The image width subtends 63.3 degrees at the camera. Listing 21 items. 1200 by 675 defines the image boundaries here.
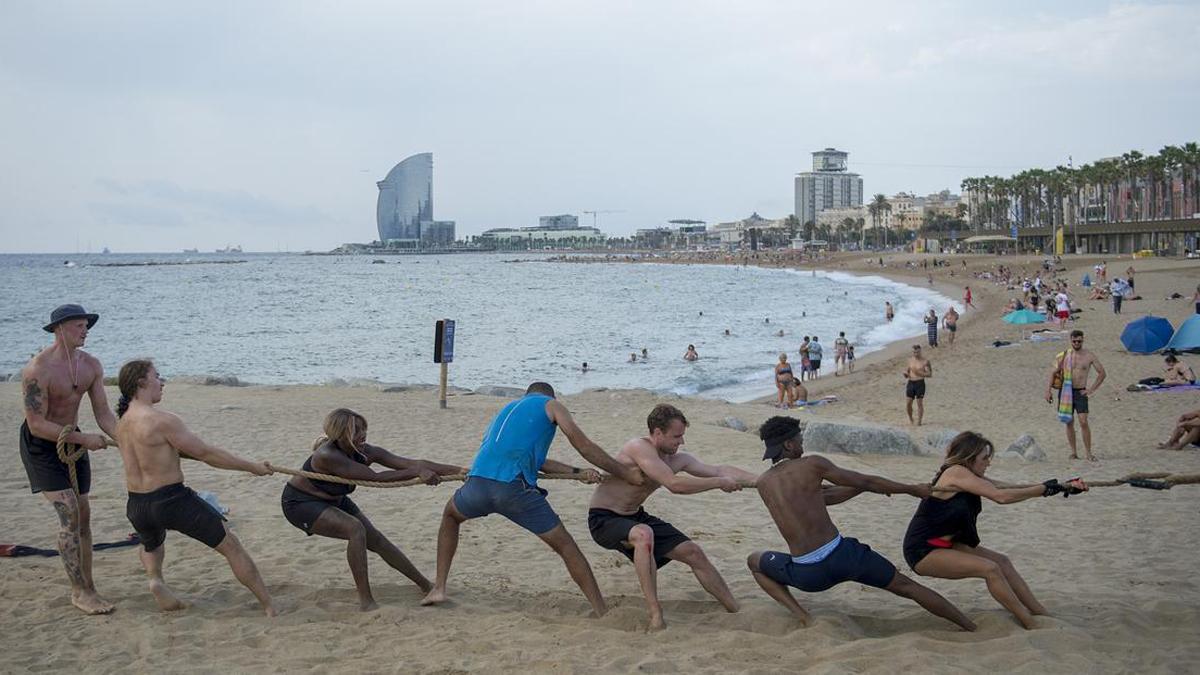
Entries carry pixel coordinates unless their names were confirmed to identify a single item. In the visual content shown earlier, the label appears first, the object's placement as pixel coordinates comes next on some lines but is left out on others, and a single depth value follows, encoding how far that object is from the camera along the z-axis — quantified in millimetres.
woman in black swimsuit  5902
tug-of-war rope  6227
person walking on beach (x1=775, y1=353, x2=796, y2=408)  22078
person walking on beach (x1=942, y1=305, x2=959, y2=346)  34219
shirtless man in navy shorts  5836
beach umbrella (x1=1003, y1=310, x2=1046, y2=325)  33188
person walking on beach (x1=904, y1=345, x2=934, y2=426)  17750
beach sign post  17125
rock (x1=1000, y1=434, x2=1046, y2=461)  13359
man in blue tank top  6180
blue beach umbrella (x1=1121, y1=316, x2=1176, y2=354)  24938
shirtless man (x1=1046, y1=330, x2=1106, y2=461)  13115
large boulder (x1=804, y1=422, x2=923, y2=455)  13555
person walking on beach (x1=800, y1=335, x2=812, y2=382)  27344
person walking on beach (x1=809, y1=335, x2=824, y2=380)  27330
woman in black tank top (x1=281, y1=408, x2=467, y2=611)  6461
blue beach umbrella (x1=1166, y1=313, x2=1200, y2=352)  22156
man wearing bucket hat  6398
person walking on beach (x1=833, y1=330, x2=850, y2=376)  29172
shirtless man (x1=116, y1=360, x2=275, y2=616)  6094
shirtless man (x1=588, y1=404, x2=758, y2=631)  6137
